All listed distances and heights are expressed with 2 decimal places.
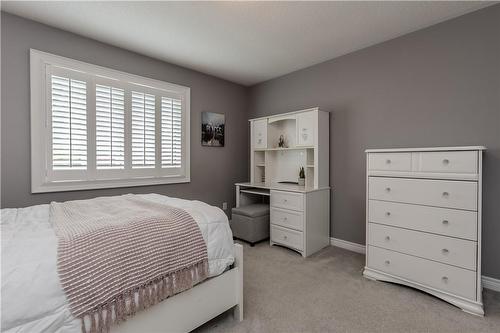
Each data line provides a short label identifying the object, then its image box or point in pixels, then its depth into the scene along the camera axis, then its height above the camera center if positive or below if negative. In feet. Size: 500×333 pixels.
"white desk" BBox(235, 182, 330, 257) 9.80 -2.23
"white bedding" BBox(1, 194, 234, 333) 3.01 -1.58
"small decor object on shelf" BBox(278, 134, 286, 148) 12.42 +1.18
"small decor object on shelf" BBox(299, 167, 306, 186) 11.26 -0.64
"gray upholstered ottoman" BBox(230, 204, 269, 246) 10.87 -2.71
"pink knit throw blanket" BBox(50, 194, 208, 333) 3.54 -1.61
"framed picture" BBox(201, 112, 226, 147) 12.54 +1.89
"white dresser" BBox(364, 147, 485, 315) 6.09 -1.58
